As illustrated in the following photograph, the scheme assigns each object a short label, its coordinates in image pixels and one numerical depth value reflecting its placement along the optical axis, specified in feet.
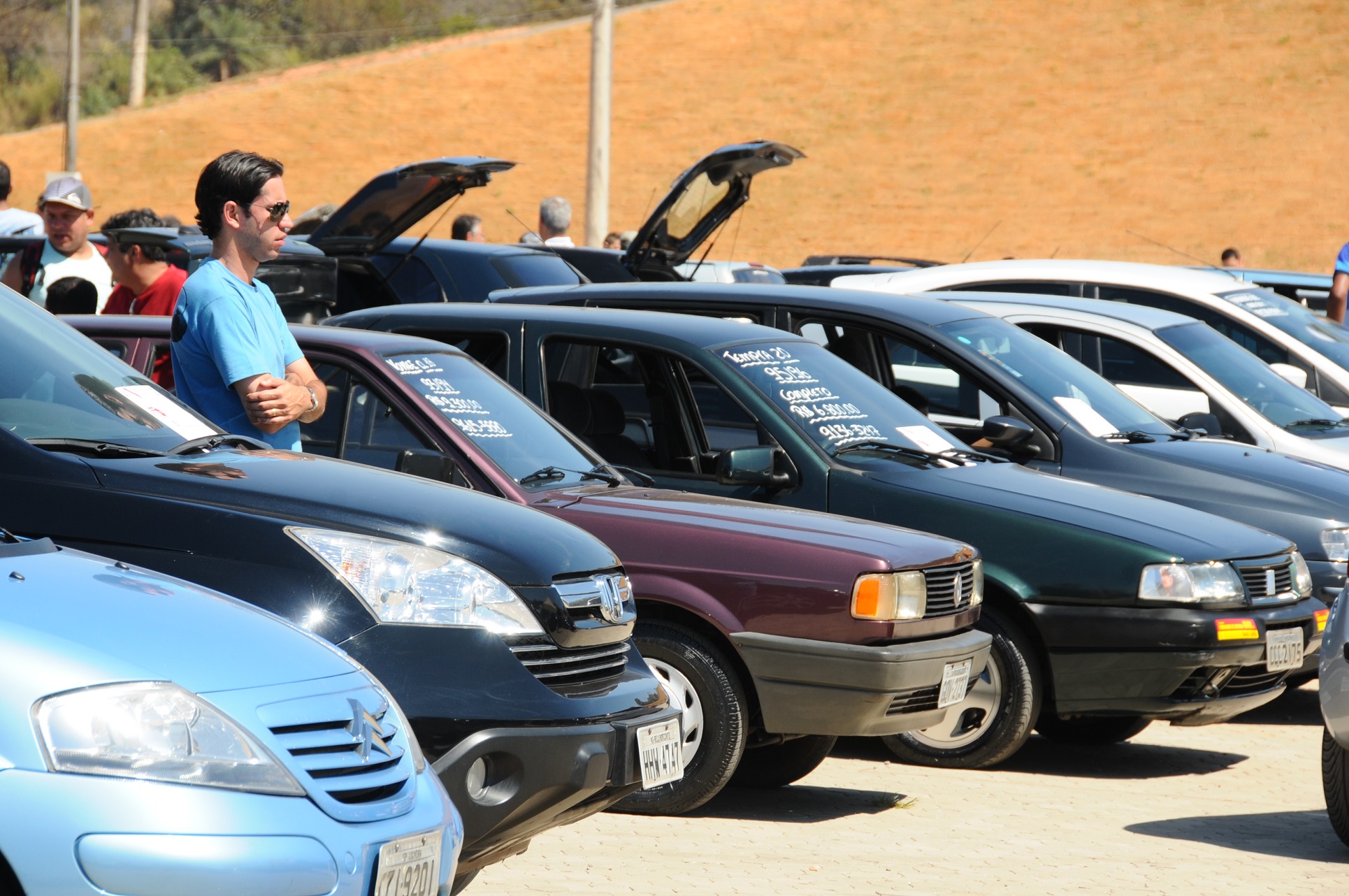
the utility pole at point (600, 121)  150.10
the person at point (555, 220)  100.94
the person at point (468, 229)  107.76
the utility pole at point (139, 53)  479.41
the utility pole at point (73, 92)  259.19
